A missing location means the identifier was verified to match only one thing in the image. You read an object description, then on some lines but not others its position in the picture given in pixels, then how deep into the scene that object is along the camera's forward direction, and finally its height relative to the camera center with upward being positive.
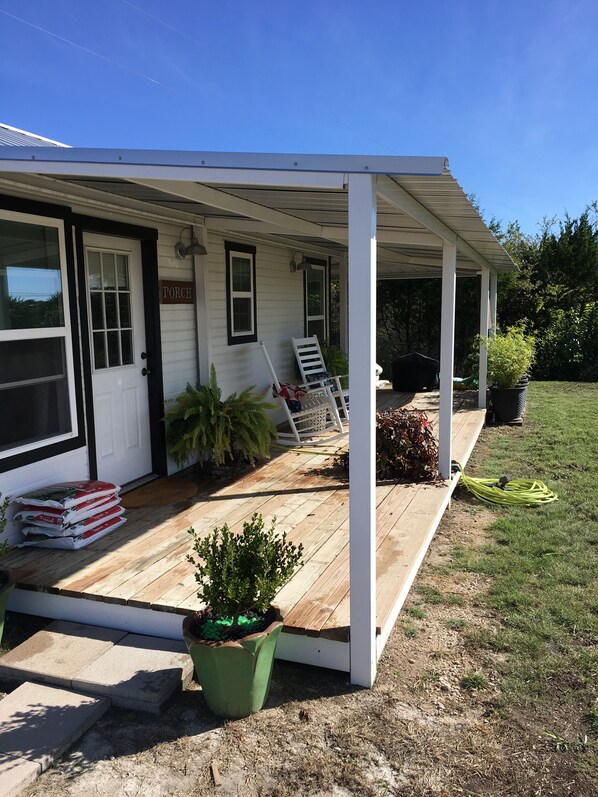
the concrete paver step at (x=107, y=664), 2.68 -1.46
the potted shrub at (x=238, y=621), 2.49 -1.20
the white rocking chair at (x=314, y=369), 7.69 -0.55
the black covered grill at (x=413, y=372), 10.89 -0.81
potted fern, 5.23 -0.82
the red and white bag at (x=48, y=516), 3.77 -1.09
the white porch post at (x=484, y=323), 8.64 +0.00
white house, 2.72 +0.33
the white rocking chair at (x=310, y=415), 6.70 -0.97
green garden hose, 5.27 -1.40
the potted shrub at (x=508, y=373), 8.53 -0.67
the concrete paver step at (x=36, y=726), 2.27 -1.52
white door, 4.66 -0.22
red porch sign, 5.35 +0.30
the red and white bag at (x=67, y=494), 3.77 -0.99
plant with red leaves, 5.24 -1.03
